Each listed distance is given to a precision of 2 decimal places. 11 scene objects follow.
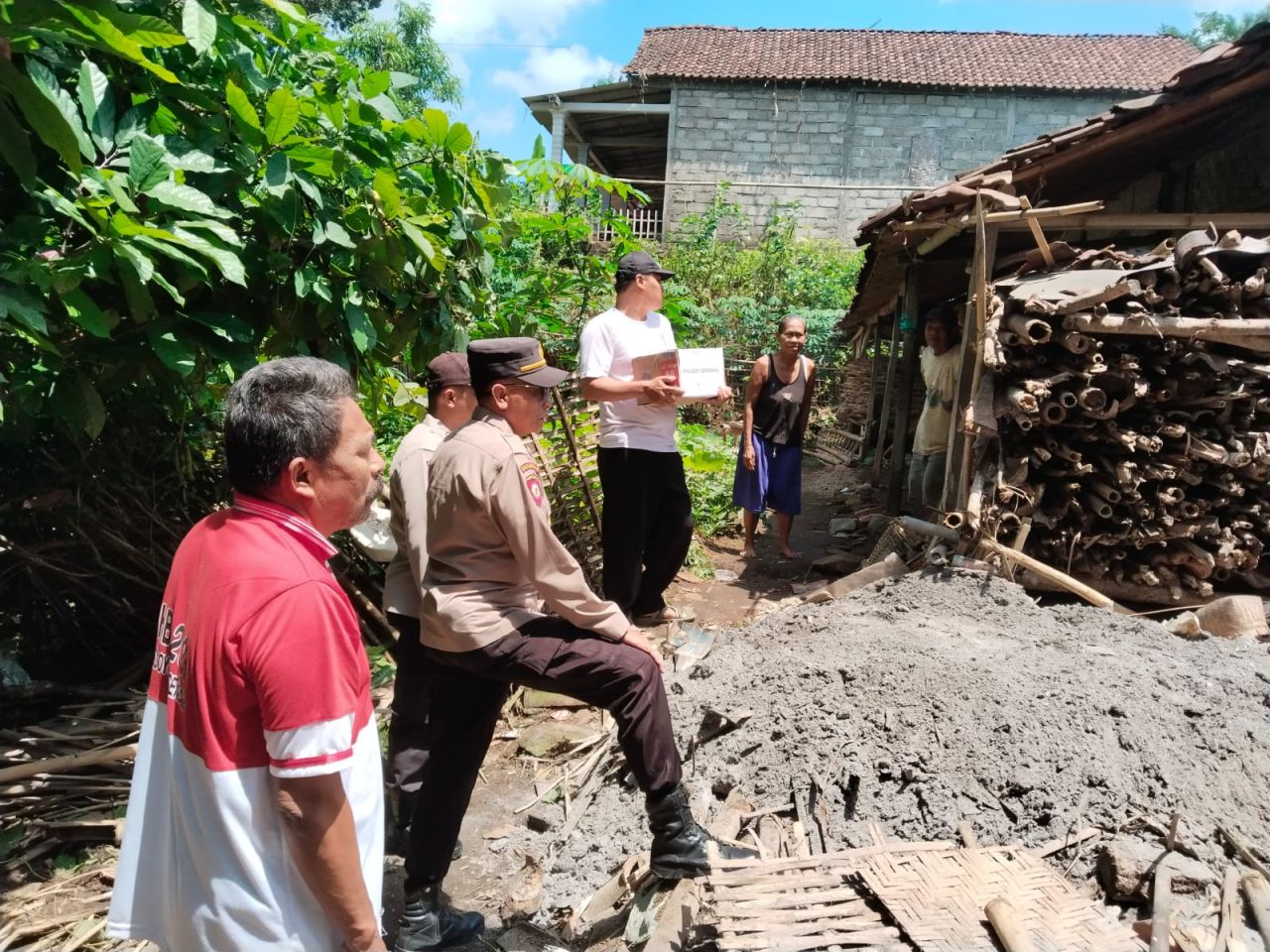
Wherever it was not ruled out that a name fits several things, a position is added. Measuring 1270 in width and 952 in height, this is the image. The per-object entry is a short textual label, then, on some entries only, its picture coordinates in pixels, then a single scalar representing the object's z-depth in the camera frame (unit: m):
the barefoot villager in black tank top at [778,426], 6.96
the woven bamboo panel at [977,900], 2.37
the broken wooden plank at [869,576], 5.53
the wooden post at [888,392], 9.57
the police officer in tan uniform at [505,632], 2.59
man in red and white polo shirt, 1.44
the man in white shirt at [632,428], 4.75
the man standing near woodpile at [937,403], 6.64
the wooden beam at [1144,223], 5.52
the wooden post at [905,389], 7.68
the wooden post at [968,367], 5.00
